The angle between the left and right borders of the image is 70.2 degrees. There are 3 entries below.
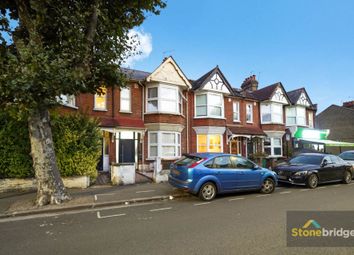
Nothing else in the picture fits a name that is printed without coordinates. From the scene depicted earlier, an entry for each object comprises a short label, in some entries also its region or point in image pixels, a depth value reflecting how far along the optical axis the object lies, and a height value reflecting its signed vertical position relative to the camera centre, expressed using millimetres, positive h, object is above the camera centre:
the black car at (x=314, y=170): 11595 -1114
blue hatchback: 8844 -1025
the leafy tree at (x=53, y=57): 6957 +2928
